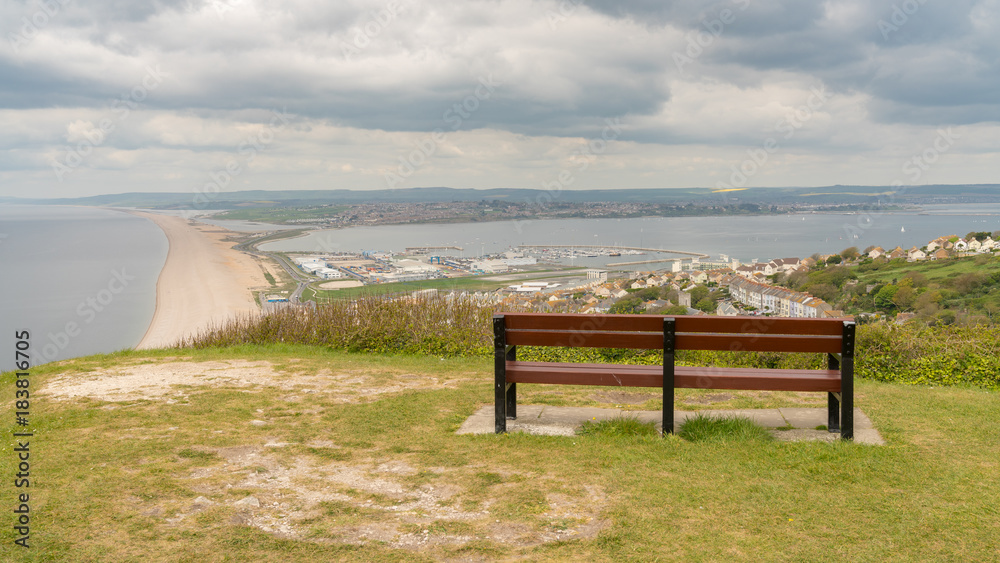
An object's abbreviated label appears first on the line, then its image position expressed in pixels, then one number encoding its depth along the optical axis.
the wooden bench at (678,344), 4.57
